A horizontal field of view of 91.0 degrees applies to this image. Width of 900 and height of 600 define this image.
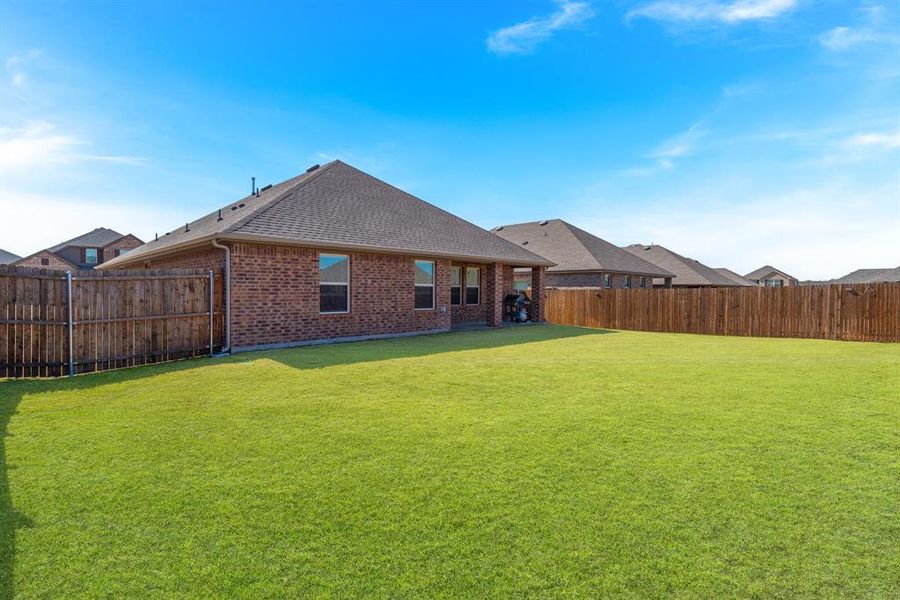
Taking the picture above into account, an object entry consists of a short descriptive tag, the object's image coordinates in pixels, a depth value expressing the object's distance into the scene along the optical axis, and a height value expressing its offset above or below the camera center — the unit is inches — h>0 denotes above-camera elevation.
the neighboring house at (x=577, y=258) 1045.8 +94.6
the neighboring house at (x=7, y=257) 2298.2 +217.4
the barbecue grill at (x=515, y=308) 754.2 -21.5
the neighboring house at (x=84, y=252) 1768.0 +189.2
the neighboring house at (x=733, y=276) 1874.3 +82.3
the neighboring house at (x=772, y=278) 2434.8 +93.2
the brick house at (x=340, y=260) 433.1 +44.7
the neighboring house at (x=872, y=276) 1690.5 +81.8
